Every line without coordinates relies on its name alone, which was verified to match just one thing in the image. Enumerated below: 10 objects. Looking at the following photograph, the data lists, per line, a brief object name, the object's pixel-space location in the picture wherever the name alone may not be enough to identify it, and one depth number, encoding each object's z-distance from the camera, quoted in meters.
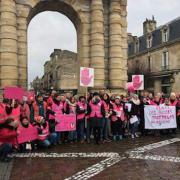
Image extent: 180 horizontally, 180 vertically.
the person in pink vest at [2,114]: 5.58
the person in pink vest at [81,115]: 7.14
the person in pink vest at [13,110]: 5.93
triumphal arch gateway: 10.53
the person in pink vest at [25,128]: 6.05
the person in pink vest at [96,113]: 7.00
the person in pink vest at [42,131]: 6.24
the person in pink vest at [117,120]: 7.38
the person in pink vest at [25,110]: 6.49
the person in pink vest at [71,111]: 7.11
